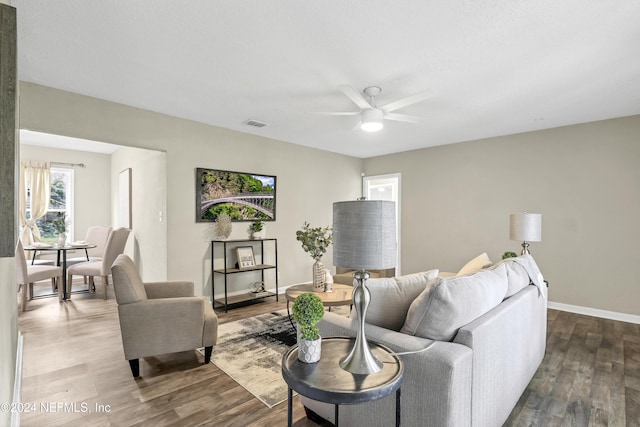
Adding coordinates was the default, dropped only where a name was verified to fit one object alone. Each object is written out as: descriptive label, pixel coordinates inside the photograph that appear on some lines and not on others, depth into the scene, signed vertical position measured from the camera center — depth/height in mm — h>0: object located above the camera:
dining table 4633 -456
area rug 2355 -1265
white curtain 5820 +466
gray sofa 1390 -643
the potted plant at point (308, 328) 1448 -518
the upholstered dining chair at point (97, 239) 5879 -411
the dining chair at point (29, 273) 3963 -752
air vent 4242 +1281
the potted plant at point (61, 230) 4887 -196
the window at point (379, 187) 6816 +678
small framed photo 4605 -605
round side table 1211 -675
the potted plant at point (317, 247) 3348 -333
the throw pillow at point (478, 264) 3033 -490
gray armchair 2436 -844
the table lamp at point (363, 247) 1397 -140
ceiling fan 2742 +1052
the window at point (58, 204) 6234 +275
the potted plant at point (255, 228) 4840 -181
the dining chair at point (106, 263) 4734 -684
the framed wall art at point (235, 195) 4379 +315
